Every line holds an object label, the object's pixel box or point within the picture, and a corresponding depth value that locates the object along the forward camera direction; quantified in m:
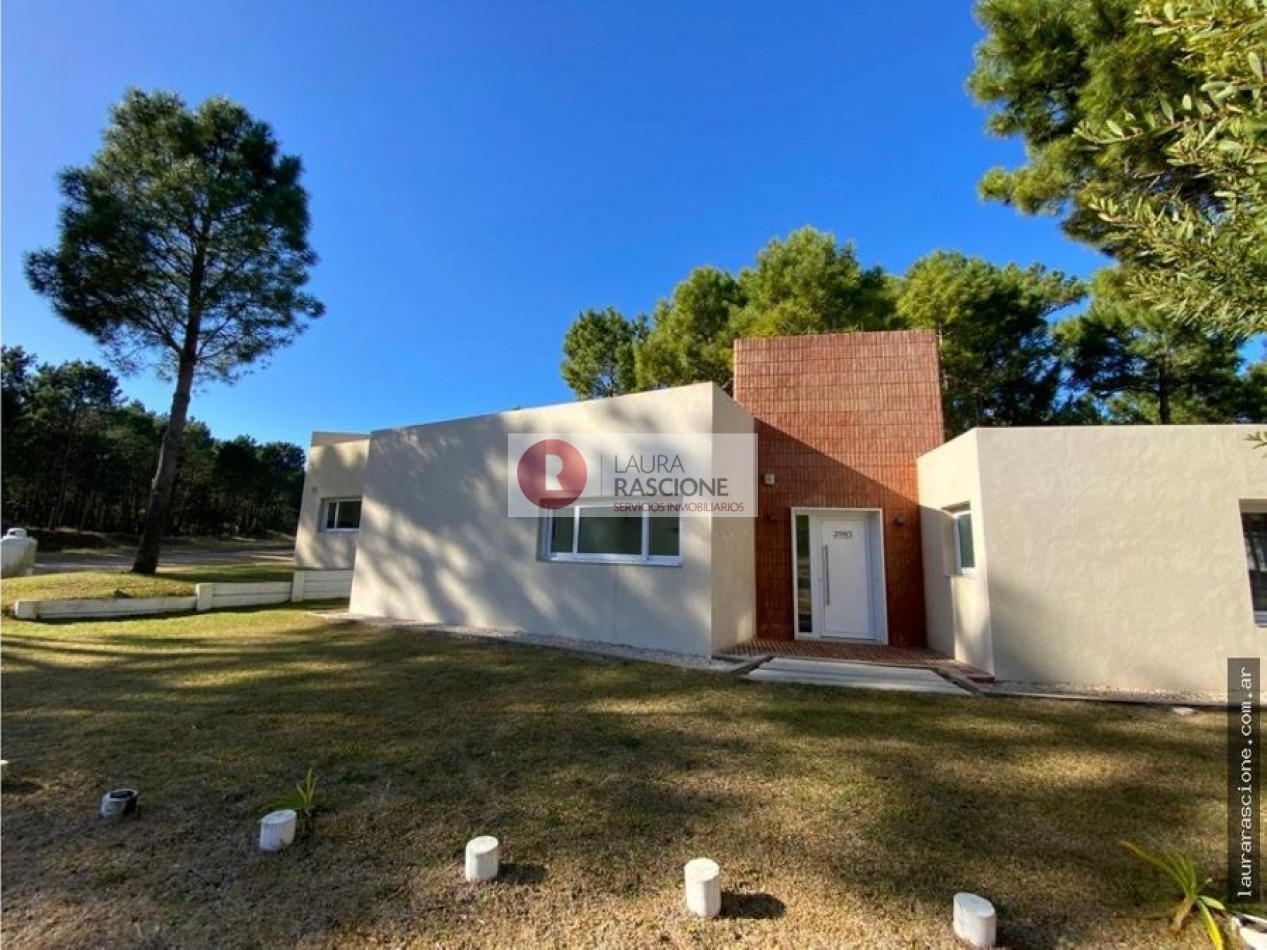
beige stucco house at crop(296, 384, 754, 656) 7.74
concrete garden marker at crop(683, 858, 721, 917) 2.44
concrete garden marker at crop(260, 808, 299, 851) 2.92
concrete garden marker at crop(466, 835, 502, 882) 2.67
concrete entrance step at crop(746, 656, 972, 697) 6.48
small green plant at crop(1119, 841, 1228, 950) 2.34
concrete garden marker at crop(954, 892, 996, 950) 2.24
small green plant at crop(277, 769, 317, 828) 3.16
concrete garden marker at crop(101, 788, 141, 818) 3.26
